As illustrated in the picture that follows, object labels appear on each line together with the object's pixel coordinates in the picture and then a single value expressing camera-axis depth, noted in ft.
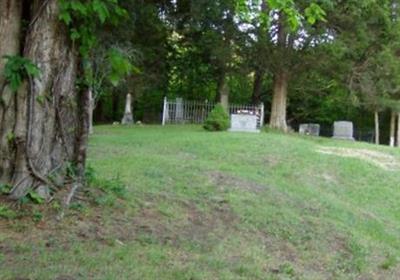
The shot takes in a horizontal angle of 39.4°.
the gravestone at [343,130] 78.48
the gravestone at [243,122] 65.87
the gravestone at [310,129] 88.07
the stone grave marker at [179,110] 83.76
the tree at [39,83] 16.40
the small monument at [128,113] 84.34
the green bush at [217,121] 63.49
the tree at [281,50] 70.69
